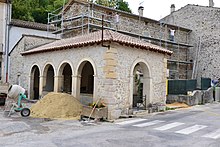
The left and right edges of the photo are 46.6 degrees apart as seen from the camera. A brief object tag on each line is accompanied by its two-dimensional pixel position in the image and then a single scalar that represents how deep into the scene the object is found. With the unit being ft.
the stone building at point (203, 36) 86.74
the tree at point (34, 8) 97.71
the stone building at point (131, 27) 71.10
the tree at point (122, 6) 121.35
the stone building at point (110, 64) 38.81
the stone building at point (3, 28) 76.48
